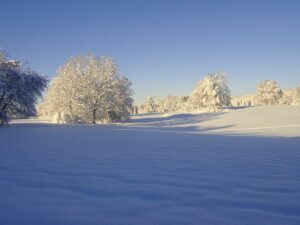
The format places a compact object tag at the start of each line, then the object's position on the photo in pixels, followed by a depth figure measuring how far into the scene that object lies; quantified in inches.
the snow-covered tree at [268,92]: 3115.2
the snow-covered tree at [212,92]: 2353.6
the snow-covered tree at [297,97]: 4640.3
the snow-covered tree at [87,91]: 1248.2
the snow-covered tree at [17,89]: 751.1
